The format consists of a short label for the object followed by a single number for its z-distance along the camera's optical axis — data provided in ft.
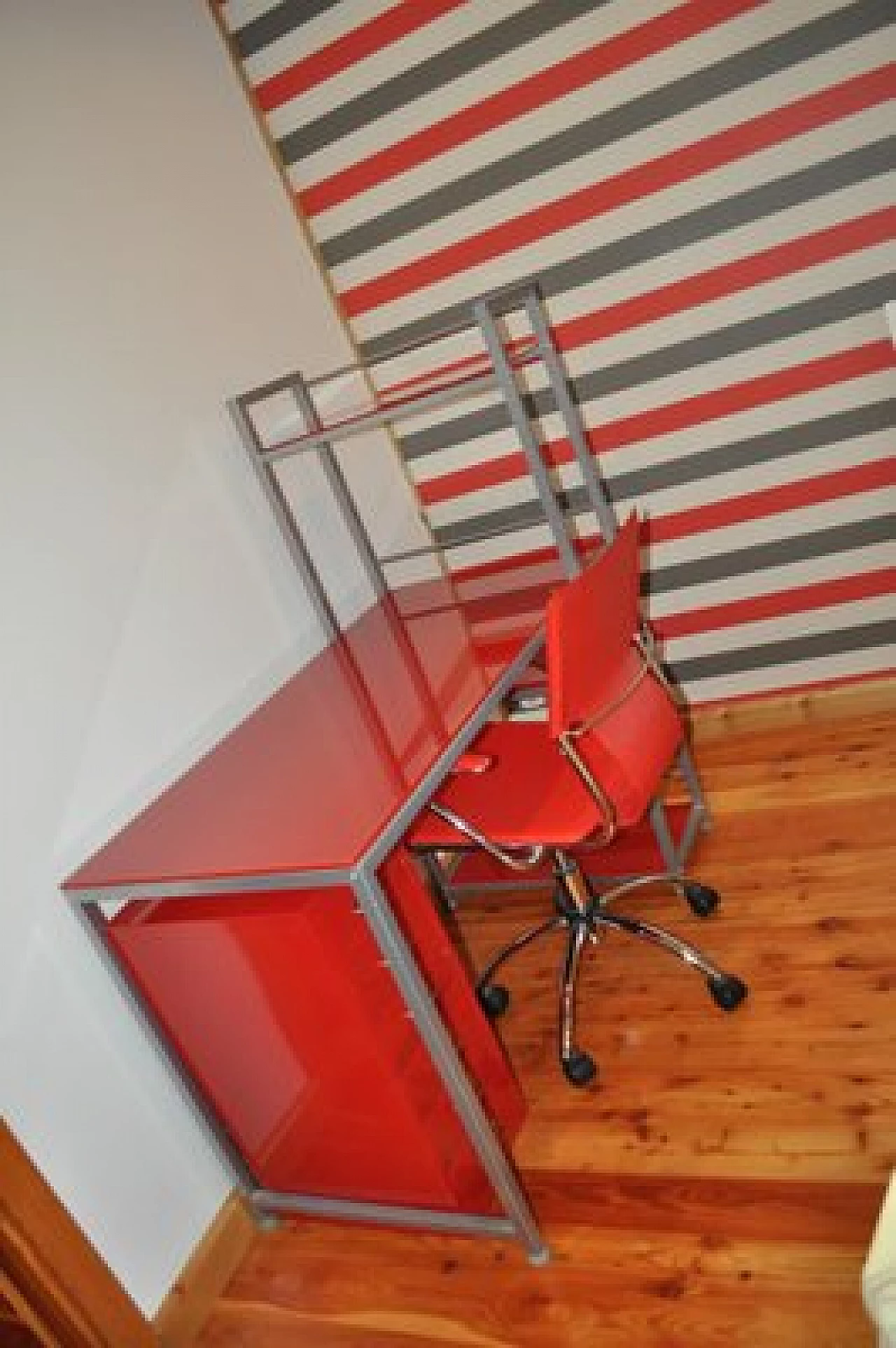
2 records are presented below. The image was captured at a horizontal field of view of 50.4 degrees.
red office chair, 5.46
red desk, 4.88
